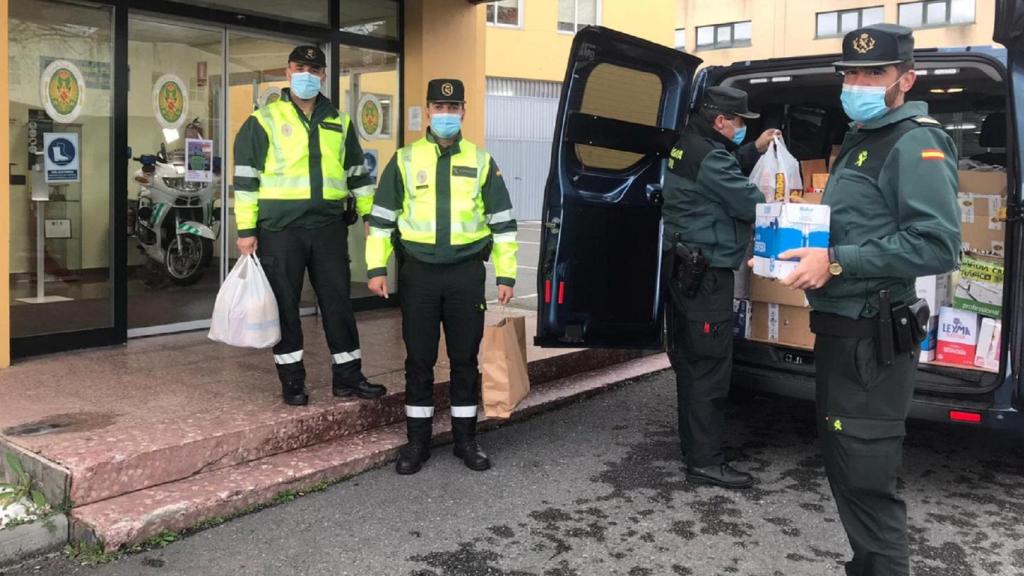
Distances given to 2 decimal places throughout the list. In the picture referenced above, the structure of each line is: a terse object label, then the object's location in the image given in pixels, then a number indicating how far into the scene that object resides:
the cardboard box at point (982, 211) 4.56
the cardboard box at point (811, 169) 5.71
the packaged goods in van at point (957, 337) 4.43
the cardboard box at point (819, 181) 5.37
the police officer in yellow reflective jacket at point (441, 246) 4.46
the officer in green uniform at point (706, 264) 4.35
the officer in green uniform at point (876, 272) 2.72
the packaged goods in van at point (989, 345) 4.23
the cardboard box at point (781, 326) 4.86
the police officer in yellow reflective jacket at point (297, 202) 4.73
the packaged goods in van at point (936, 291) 4.52
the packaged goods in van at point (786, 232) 2.85
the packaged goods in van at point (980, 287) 4.37
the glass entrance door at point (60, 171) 5.75
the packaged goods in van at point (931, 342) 4.54
